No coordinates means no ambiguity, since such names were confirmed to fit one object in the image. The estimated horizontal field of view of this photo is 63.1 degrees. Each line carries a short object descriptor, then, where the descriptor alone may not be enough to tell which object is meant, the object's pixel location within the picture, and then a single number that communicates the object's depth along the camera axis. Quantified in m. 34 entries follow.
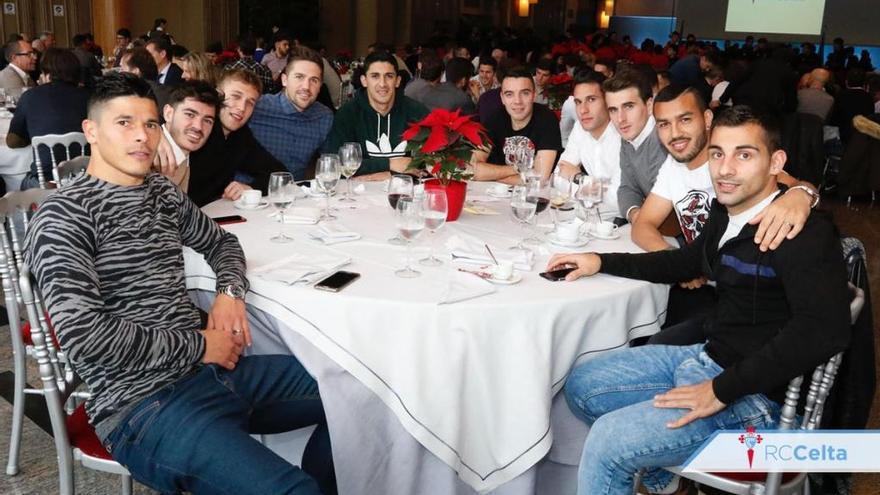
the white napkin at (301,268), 1.96
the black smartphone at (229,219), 2.52
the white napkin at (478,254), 2.12
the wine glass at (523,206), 2.29
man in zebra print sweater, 1.55
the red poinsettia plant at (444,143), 2.39
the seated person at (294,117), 3.68
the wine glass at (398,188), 2.42
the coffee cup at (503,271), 1.97
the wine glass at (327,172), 2.60
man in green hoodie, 3.85
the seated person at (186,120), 2.77
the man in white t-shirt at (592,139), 3.51
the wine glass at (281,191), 2.35
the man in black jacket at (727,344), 1.66
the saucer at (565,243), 2.33
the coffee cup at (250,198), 2.72
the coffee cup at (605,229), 2.51
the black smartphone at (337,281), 1.88
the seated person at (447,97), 6.23
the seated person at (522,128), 3.84
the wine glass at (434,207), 2.05
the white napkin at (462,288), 1.83
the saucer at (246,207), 2.72
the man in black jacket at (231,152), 3.04
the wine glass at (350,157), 2.84
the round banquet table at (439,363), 1.82
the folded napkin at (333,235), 2.31
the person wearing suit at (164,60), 6.72
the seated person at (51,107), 4.36
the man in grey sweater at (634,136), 3.04
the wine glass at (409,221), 1.96
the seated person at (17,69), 6.43
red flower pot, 2.55
